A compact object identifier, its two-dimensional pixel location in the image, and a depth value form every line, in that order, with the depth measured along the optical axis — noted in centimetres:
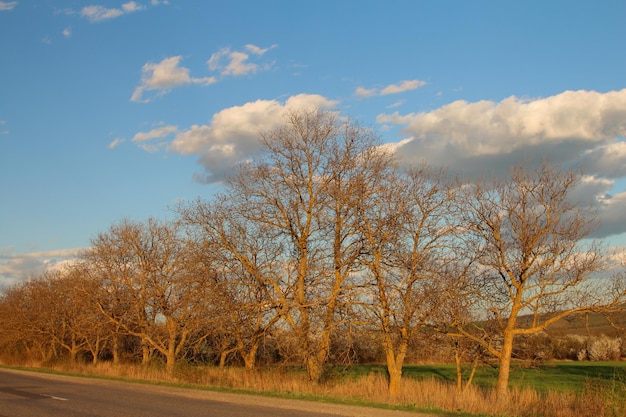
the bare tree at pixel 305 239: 2289
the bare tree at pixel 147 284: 3167
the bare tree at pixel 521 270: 1984
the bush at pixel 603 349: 5819
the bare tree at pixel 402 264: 2109
